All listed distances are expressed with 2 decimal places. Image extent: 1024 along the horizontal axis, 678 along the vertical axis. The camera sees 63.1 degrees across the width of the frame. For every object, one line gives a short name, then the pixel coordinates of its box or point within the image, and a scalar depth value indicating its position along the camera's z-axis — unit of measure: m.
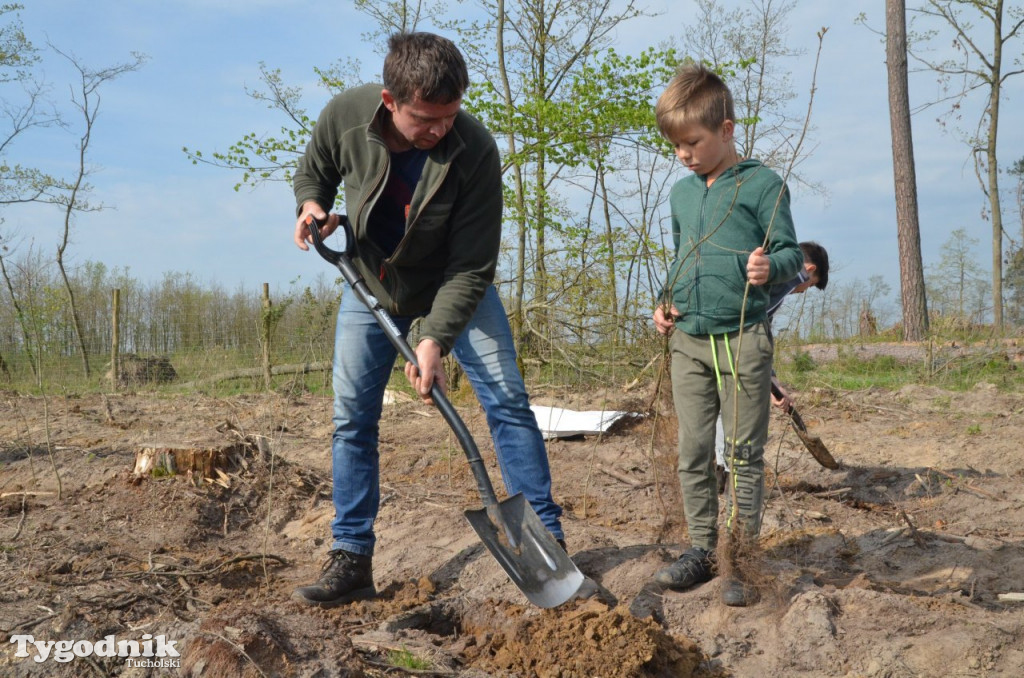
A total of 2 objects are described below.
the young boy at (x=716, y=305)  2.77
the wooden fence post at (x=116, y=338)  12.30
